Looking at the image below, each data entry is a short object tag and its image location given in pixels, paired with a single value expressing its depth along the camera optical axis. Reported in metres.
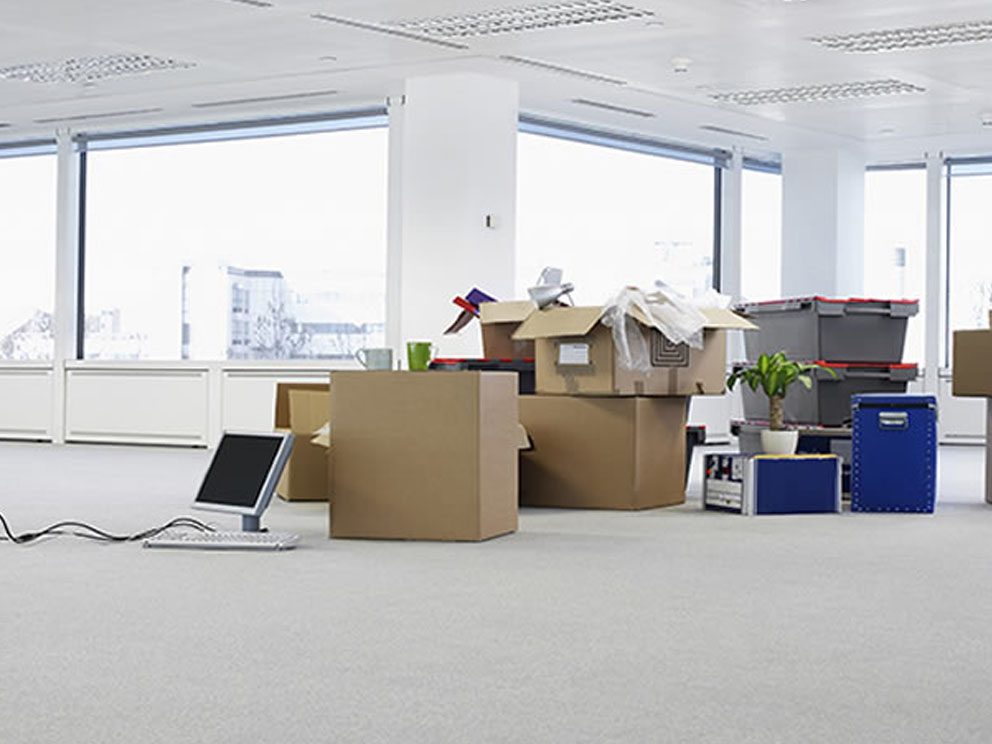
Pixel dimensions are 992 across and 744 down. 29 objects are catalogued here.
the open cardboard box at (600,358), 5.30
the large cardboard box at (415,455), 4.21
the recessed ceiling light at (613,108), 8.95
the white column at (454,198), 8.16
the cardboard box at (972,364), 5.67
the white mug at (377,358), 4.48
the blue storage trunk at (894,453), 5.27
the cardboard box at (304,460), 5.40
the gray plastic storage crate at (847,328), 6.62
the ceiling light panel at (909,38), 6.99
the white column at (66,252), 10.13
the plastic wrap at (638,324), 5.25
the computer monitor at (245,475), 4.19
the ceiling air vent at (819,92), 8.41
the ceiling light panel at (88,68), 8.04
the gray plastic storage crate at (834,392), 6.49
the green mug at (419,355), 4.52
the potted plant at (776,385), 5.57
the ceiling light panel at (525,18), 6.67
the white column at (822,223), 10.31
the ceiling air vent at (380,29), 6.91
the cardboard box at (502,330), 5.77
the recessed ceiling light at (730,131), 9.81
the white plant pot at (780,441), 5.55
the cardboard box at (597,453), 5.31
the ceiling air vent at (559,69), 7.78
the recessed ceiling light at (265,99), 8.79
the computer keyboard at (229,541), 4.03
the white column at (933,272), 10.69
